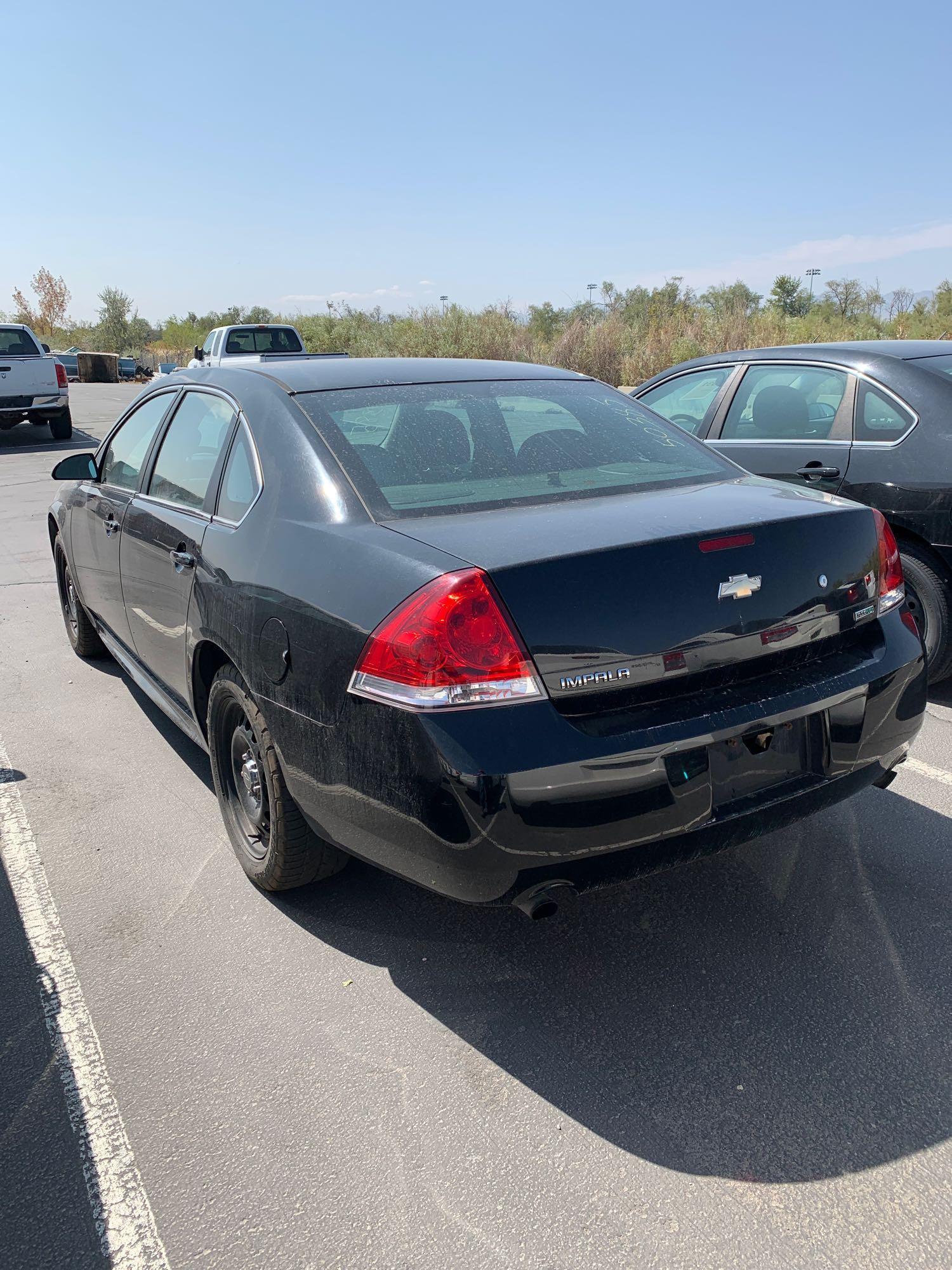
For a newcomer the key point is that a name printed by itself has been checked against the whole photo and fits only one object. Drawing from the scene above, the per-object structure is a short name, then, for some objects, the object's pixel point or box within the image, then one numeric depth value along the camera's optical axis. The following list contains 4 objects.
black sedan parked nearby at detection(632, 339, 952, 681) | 4.75
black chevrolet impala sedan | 2.27
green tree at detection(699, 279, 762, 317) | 23.52
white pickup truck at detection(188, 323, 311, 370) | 19.30
